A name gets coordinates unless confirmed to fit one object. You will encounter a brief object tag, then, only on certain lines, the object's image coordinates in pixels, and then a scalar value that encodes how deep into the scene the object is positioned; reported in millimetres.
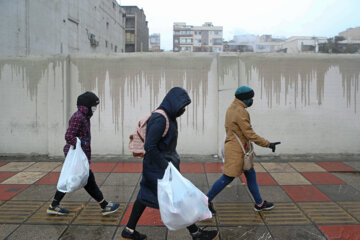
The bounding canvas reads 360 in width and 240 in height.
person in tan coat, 3539
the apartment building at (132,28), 53844
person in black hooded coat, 2648
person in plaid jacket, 3490
